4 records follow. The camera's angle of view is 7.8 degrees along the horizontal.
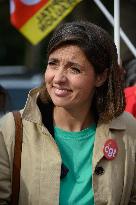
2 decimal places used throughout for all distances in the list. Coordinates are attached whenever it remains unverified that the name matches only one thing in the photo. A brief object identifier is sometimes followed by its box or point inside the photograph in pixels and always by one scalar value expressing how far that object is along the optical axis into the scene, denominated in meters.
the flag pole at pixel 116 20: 7.37
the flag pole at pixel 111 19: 7.89
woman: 4.68
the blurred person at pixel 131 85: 6.65
